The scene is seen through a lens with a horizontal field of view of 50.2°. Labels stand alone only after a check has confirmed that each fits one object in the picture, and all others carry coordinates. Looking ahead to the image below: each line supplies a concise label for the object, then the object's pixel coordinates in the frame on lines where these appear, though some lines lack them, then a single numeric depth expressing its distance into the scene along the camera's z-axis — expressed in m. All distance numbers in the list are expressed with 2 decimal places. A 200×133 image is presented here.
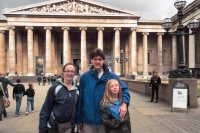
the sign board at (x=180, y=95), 9.38
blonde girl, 3.04
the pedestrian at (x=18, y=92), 9.81
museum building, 43.56
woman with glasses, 3.25
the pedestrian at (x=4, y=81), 9.52
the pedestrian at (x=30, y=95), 10.18
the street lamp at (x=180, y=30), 10.76
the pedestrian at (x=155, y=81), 12.90
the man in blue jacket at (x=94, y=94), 3.23
